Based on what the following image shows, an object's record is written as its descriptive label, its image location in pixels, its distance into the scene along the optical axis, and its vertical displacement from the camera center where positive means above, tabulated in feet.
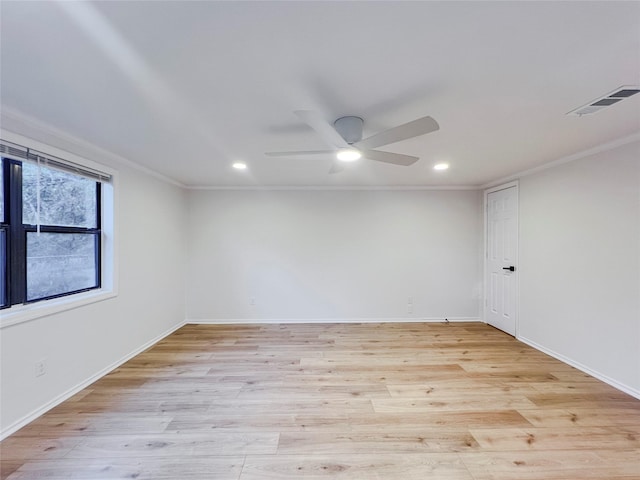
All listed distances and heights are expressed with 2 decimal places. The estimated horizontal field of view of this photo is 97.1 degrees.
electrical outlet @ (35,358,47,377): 6.93 -3.17
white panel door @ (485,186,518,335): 12.76 -0.92
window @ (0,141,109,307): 6.67 +0.36
